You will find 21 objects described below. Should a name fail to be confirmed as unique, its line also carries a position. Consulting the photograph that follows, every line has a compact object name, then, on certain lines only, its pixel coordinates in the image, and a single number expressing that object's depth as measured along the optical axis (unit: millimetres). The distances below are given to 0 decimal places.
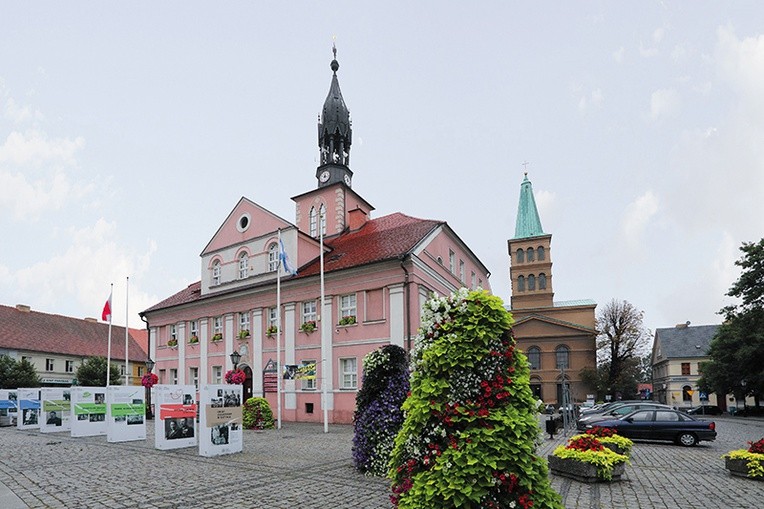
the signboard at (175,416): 16844
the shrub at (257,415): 24734
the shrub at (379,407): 11852
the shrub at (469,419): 5867
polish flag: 33022
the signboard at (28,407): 27844
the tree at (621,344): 63594
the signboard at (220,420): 15297
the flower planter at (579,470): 11008
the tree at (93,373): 50844
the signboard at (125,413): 20078
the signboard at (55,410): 25453
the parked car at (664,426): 18859
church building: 66000
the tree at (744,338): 39156
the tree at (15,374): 45750
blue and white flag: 27459
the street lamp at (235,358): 24875
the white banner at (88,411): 22562
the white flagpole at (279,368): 29250
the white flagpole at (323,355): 23750
